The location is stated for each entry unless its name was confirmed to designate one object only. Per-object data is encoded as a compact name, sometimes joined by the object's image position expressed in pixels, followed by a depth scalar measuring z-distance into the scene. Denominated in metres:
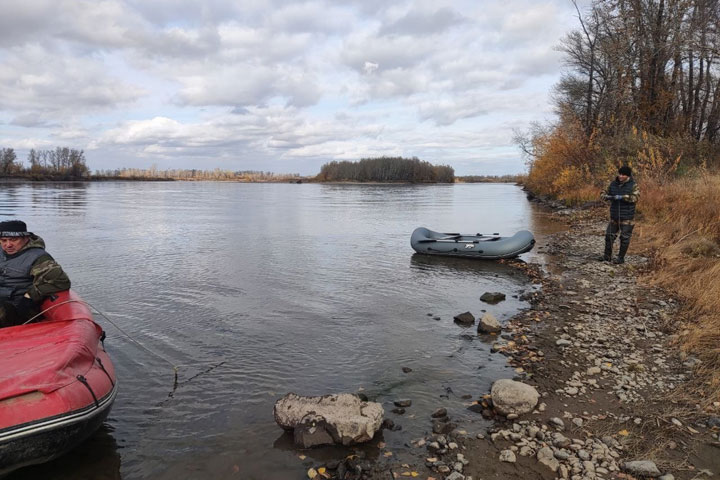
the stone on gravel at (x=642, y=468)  3.72
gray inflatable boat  13.94
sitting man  5.71
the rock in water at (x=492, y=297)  9.78
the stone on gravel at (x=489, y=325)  7.59
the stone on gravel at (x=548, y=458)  3.93
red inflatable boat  3.74
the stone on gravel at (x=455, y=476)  3.89
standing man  10.66
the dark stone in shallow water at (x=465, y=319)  8.28
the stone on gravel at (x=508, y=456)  4.10
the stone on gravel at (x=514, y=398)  4.88
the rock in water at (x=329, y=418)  4.47
